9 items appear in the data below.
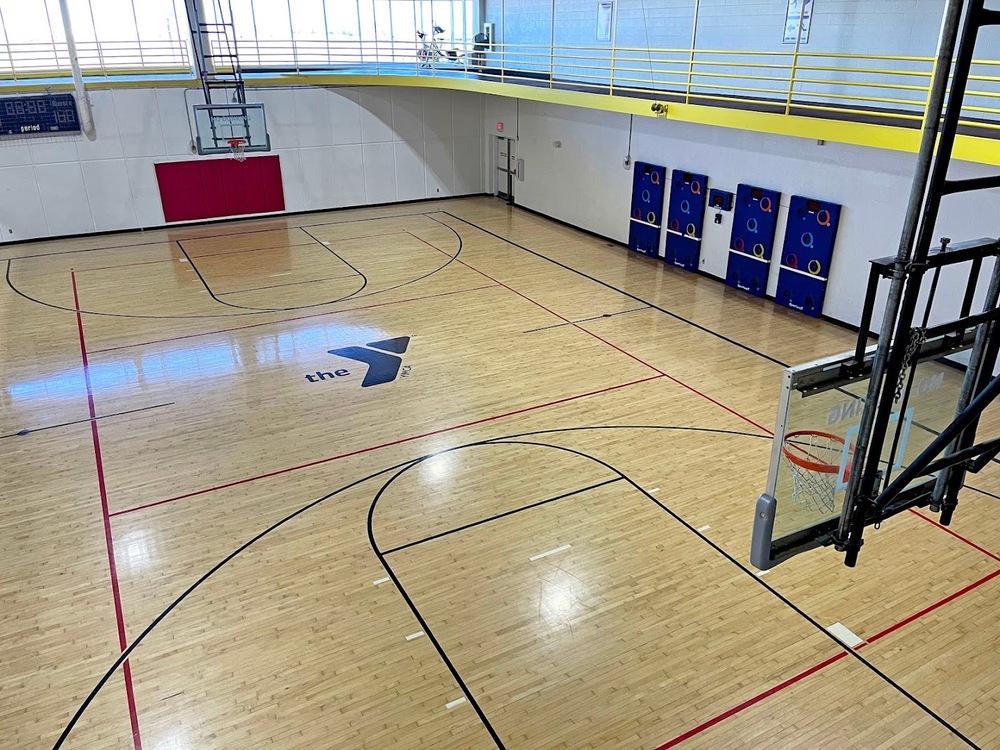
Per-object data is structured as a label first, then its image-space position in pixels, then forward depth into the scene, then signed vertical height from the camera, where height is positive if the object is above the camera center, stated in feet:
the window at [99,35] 61.16 +1.29
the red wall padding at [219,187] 66.54 -11.60
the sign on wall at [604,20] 59.31 +2.24
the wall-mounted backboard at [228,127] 62.85 -5.99
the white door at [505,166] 75.85 -11.12
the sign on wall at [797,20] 42.37 +1.60
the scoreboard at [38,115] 59.00 -4.66
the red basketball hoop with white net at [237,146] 64.80 -7.66
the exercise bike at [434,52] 70.28 -0.12
